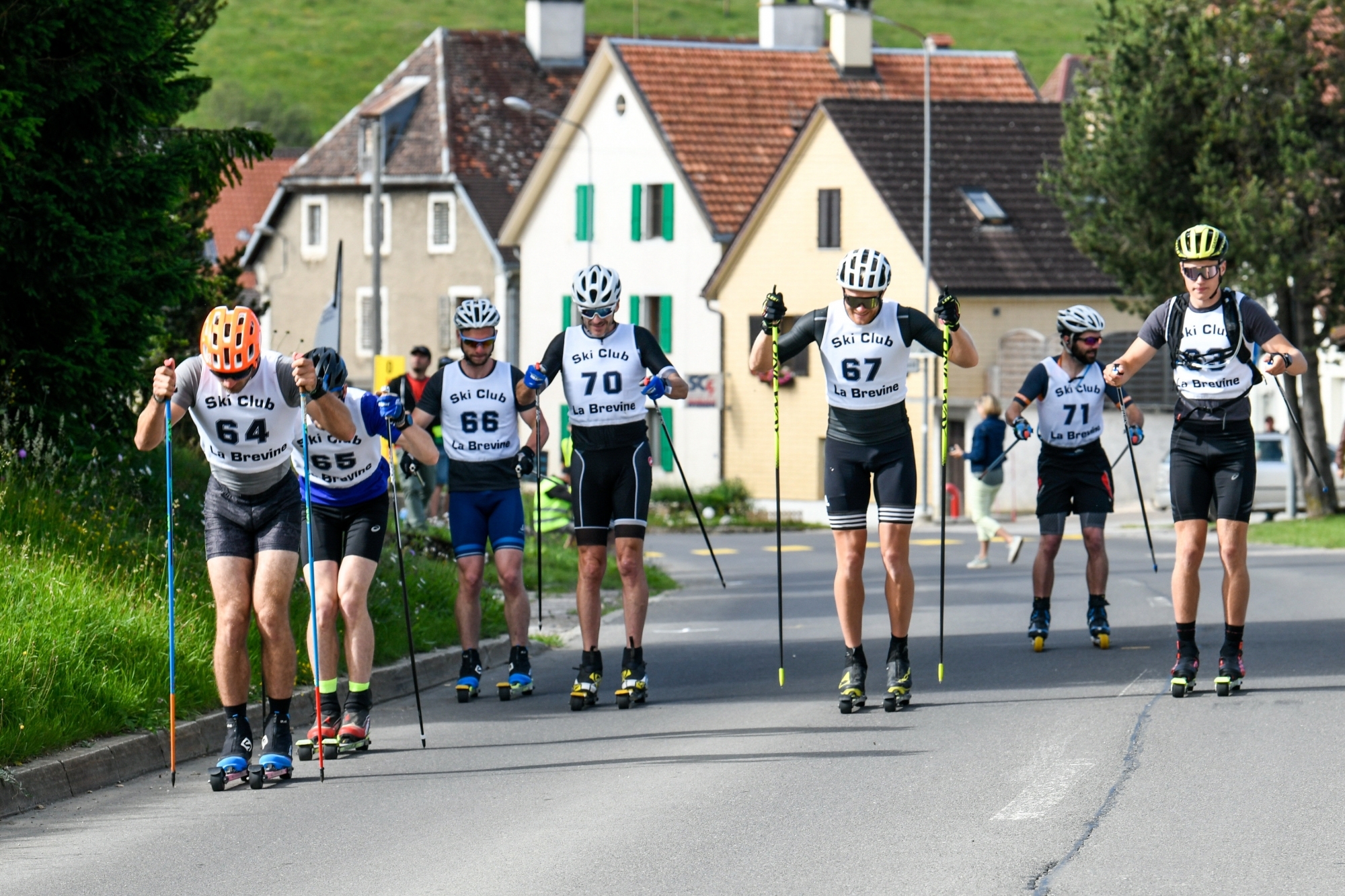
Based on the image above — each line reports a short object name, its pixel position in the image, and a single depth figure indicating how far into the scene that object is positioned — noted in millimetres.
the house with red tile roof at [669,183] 51969
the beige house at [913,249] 45406
